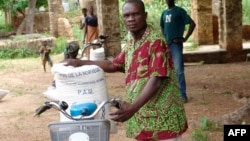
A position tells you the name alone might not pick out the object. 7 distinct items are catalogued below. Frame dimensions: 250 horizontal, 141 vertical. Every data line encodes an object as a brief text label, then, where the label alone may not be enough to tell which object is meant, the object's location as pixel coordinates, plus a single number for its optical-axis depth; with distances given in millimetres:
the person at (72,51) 5332
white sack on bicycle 4637
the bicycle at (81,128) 2842
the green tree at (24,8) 22000
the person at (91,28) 13599
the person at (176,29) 7578
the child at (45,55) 13672
